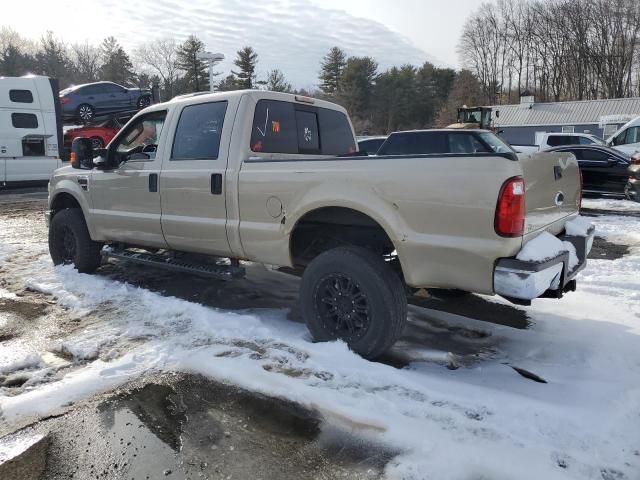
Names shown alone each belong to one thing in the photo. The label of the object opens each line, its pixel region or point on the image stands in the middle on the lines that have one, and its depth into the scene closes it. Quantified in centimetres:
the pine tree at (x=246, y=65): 5884
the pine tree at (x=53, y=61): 5548
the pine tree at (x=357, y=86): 6050
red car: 1859
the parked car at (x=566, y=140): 1678
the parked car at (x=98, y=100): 1905
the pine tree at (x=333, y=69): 6725
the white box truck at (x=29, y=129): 1577
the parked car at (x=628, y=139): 1548
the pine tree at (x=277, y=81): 5756
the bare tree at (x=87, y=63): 5972
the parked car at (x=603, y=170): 1245
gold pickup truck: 313
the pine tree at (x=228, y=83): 5627
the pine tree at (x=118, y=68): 5497
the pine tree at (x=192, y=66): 5384
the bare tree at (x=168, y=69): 5656
